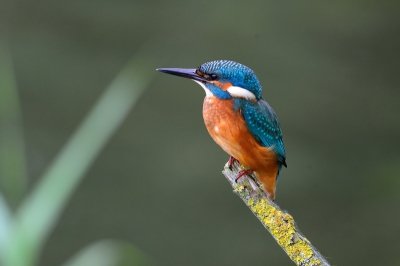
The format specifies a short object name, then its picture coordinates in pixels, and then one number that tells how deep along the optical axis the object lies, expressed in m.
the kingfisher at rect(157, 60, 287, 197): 5.01
